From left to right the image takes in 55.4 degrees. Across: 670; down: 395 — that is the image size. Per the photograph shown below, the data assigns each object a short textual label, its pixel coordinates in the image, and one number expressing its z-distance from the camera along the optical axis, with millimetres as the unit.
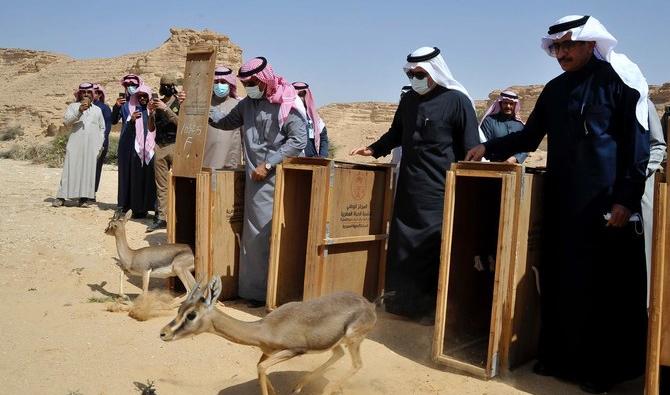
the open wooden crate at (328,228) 5738
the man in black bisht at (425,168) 5820
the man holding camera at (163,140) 9000
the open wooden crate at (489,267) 4578
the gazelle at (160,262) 6531
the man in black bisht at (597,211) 4434
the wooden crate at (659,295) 3748
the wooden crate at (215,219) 6457
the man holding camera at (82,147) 11203
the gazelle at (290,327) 3818
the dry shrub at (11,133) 34125
